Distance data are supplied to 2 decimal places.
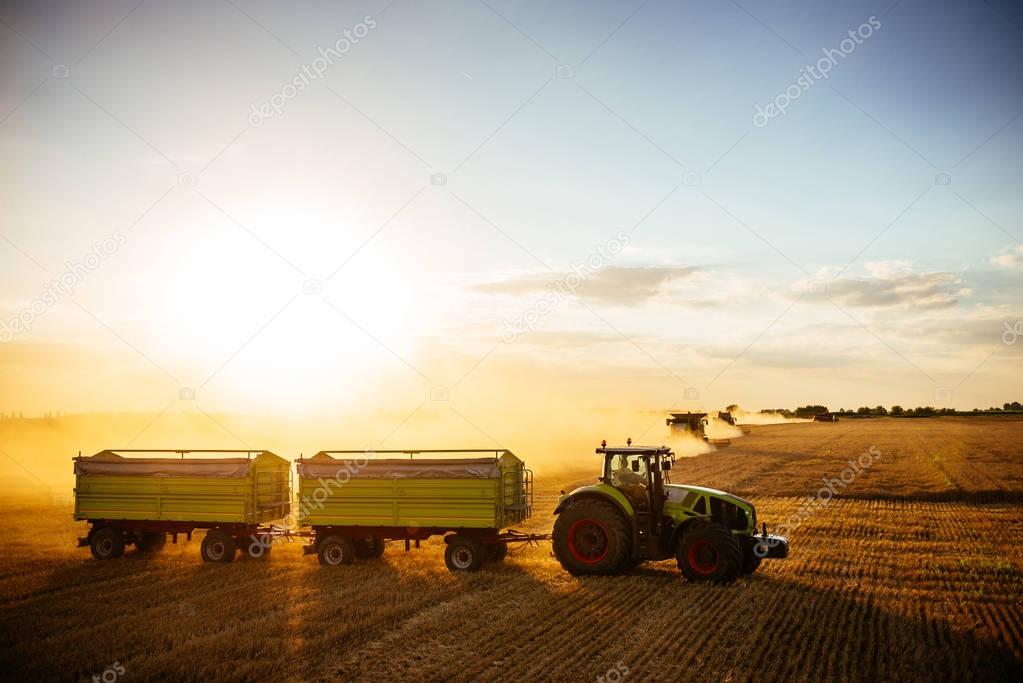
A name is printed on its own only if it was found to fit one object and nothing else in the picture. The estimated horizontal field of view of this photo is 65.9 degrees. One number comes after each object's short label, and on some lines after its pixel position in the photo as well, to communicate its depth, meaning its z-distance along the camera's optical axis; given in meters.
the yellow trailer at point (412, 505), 18.61
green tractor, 16.48
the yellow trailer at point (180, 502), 20.34
